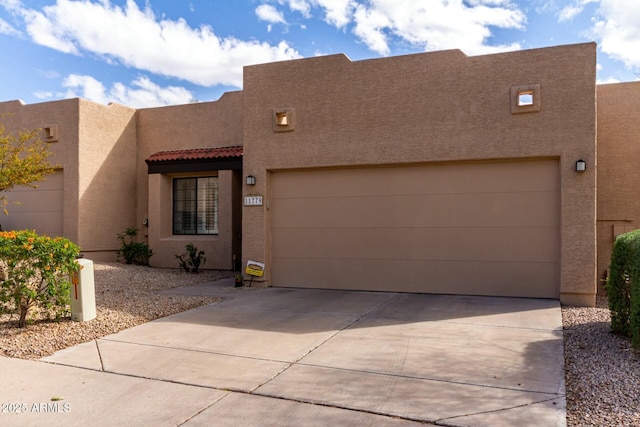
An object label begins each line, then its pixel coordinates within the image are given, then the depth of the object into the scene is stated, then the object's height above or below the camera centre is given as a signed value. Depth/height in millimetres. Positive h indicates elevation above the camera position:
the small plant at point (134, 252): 14594 -968
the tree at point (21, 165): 11781 +1327
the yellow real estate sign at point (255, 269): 10977 -1106
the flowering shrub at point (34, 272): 6676 -734
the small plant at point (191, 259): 13616 -1118
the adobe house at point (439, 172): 9031 +949
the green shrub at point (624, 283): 5631 -817
